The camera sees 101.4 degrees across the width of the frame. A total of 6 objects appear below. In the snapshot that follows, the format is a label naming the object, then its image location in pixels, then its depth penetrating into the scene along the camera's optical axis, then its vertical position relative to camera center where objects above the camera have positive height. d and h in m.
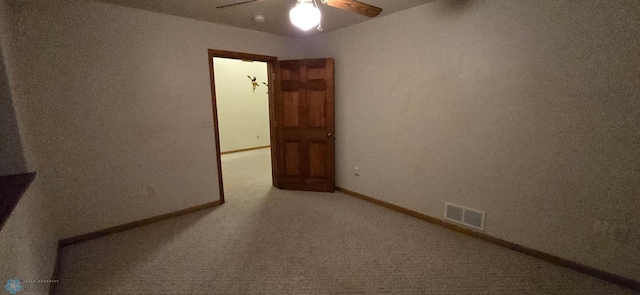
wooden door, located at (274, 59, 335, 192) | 3.64 -0.23
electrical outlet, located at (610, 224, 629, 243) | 1.80 -0.89
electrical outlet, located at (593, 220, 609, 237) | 1.87 -0.89
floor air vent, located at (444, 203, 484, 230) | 2.48 -1.07
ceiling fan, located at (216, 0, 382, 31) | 1.63 +0.59
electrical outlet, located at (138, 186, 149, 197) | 2.81 -0.85
